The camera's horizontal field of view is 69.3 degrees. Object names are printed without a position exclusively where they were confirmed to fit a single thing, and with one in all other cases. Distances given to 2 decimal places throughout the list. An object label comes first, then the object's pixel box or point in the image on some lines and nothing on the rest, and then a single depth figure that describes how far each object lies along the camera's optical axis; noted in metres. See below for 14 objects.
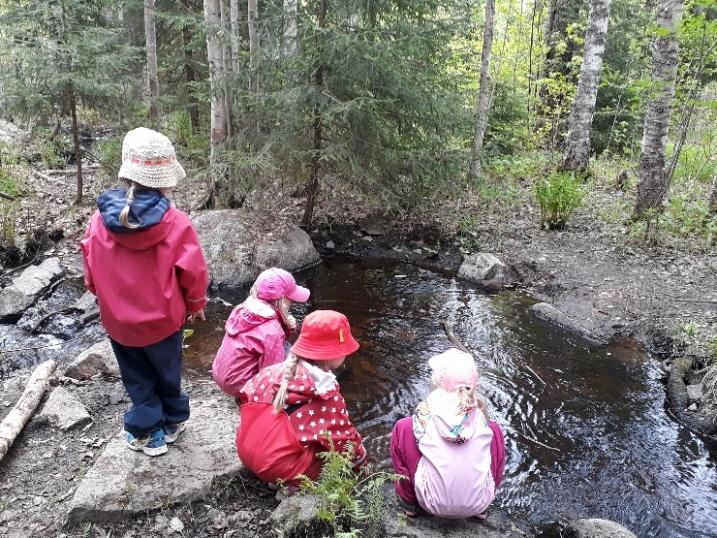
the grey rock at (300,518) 2.75
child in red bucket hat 3.21
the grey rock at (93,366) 5.09
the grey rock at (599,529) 3.35
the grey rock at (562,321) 6.62
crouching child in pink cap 4.21
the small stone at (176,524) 3.09
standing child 2.87
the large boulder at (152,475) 3.08
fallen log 3.73
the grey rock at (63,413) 4.09
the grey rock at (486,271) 8.34
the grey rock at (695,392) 5.21
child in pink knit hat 3.15
